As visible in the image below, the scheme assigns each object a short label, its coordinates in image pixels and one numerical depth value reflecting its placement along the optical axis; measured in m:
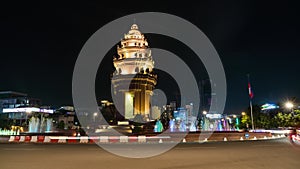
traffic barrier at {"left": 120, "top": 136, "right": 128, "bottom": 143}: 24.34
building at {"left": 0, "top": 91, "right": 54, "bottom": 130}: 89.12
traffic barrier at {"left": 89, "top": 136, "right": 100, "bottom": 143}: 24.73
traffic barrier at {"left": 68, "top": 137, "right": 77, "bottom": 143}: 25.24
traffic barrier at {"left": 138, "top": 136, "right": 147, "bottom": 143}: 24.19
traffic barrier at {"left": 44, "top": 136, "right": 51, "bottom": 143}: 24.98
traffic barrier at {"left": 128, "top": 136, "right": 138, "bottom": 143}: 24.59
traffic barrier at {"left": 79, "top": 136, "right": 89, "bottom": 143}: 24.44
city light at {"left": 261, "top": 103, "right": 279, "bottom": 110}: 95.43
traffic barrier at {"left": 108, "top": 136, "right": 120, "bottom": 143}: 24.61
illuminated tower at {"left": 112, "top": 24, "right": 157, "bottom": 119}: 64.12
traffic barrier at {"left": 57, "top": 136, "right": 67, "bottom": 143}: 25.14
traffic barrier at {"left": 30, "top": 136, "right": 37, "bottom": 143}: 25.77
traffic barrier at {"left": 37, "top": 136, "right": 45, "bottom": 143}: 25.55
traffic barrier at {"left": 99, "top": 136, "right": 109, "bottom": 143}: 24.58
